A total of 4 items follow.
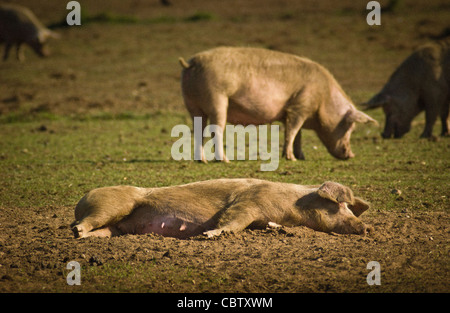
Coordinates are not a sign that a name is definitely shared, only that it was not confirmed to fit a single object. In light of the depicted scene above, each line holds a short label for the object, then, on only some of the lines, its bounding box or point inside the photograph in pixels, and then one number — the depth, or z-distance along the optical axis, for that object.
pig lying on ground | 11.34
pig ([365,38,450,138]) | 24.91
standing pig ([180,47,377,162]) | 18.98
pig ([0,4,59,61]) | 39.78
